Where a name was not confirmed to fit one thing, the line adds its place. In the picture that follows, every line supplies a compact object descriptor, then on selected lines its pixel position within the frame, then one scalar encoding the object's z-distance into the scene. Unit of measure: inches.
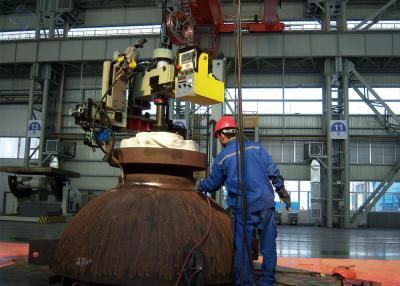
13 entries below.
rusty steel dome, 98.2
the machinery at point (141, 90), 129.7
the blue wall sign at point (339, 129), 725.3
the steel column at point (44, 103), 826.2
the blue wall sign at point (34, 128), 808.9
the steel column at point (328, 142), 731.4
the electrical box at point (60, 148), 816.9
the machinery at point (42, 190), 667.4
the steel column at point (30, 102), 829.8
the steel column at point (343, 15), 773.3
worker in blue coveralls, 124.9
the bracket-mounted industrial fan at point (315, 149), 767.7
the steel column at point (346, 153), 717.9
